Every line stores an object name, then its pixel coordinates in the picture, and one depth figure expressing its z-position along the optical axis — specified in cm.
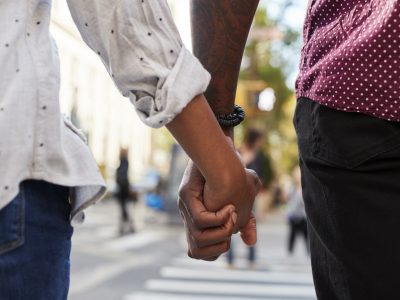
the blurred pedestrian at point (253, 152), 1005
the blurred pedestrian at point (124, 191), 1577
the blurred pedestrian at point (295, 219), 1240
